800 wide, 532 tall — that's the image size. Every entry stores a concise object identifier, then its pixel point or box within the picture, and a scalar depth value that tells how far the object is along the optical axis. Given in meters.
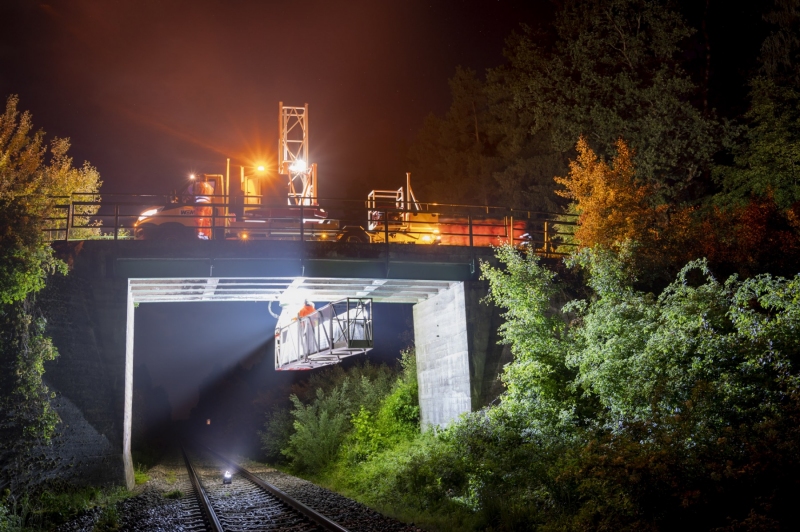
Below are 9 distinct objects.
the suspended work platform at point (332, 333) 18.86
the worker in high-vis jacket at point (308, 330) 20.84
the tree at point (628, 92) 30.39
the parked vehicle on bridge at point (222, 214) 23.66
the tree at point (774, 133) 26.81
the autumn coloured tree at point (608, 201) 21.03
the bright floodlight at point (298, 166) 27.52
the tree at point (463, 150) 48.62
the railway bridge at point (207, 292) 16.86
